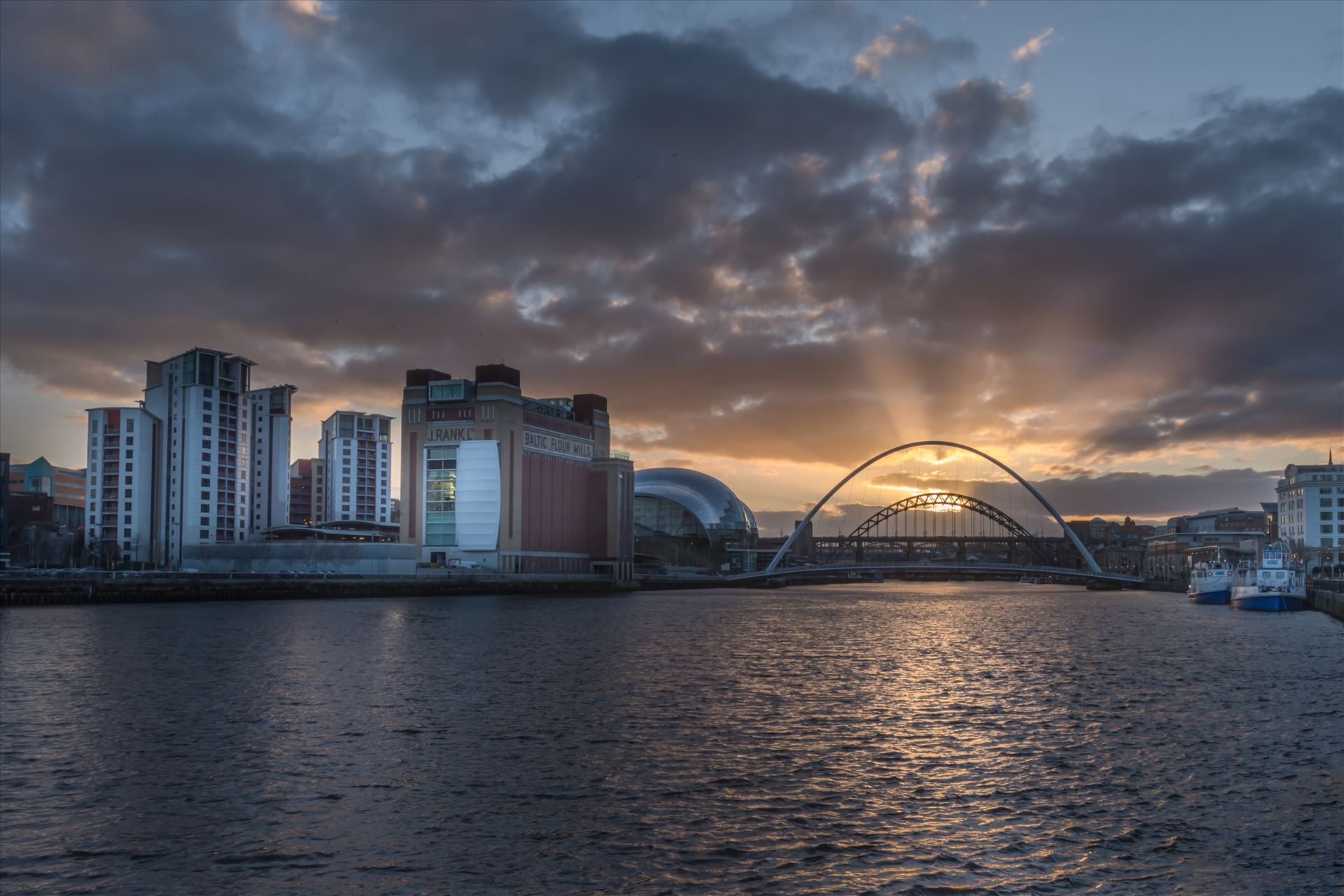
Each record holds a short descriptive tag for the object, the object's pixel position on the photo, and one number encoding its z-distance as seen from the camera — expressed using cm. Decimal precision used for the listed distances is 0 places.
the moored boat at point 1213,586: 13238
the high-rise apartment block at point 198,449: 16338
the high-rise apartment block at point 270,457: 18338
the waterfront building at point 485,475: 16012
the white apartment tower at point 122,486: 16225
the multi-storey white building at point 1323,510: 19550
